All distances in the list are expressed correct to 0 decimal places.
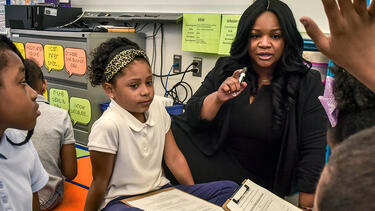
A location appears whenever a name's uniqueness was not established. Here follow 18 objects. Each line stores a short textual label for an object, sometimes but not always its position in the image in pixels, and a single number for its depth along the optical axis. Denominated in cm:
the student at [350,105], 58
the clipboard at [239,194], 105
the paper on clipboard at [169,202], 112
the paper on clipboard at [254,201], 107
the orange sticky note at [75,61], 248
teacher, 141
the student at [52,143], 138
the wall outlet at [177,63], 251
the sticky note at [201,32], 228
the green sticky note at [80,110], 252
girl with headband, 118
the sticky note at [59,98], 267
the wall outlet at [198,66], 241
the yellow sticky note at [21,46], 289
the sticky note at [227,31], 219
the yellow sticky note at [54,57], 264
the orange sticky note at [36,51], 279
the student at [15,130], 85
